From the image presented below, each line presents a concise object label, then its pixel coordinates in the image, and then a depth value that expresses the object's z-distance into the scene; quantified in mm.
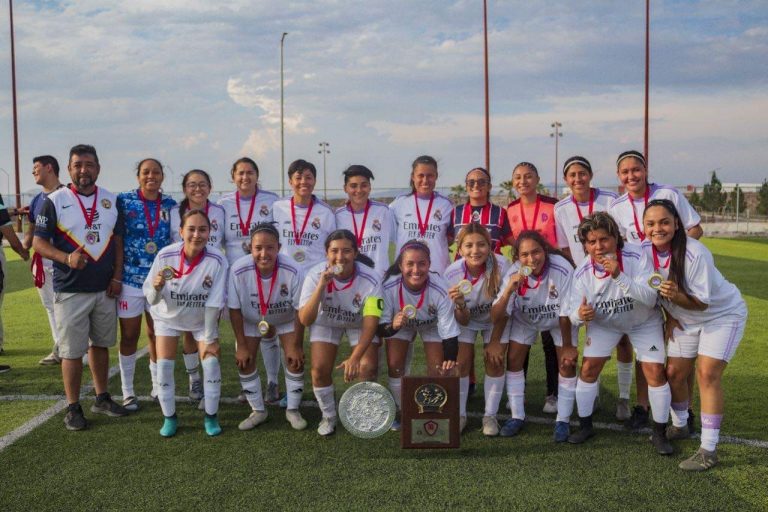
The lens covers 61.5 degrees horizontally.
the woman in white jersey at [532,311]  4359
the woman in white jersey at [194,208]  5168
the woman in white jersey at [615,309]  3969
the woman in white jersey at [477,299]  4449
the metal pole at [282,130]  29434
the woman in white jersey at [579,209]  4840
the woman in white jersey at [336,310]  4277
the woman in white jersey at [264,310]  4504
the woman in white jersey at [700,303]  3820
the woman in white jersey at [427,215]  5316
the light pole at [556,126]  53062
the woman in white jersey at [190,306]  4410
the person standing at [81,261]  4602
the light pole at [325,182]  28516
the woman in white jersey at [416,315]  4340
